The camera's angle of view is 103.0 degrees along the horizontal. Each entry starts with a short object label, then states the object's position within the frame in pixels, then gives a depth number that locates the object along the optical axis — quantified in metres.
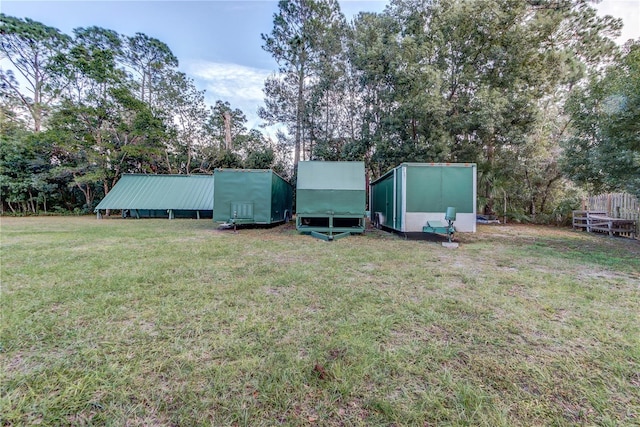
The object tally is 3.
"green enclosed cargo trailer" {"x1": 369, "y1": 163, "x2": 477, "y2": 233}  6.96
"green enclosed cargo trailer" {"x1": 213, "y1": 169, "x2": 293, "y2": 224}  8.91
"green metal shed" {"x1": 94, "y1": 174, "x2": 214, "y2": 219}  14.16
